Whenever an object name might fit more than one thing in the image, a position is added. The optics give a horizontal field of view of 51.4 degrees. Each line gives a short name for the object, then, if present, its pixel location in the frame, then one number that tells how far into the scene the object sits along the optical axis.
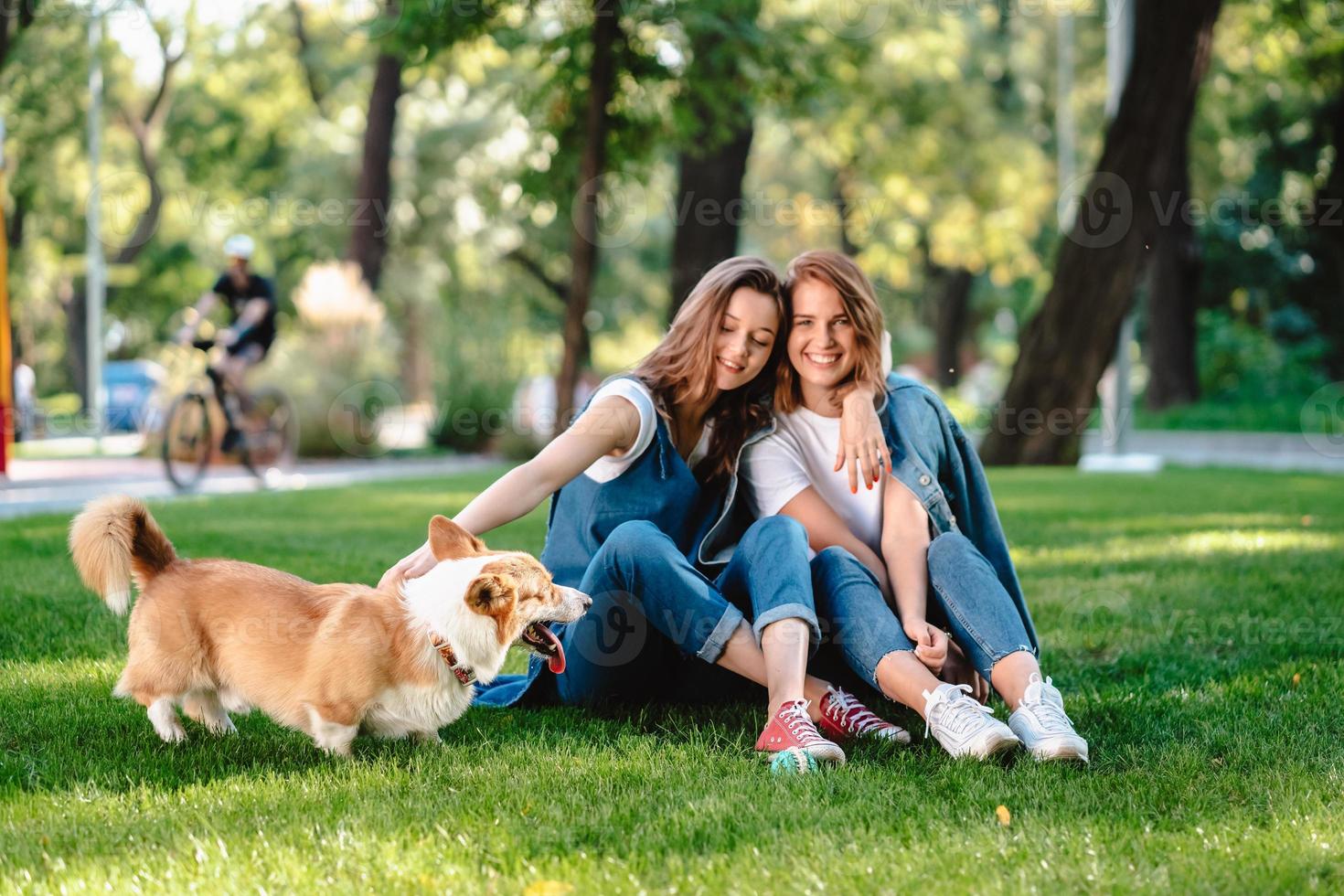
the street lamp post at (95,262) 25.05
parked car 33.25
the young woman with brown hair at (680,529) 3.75
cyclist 12.30
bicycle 12.02
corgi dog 3.52
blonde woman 3.73
